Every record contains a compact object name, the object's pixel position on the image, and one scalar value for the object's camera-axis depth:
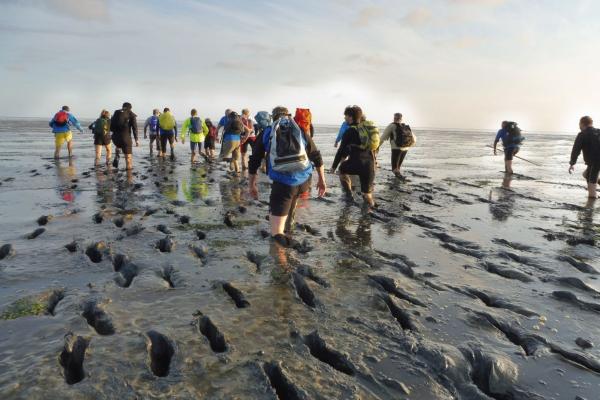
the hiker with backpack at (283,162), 6.16
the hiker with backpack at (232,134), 15.98
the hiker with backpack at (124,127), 15.41
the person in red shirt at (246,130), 16.78
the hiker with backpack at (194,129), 19.58
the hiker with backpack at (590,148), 11.77
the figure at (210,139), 22.17
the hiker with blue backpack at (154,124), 21.51
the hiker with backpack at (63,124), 18.73
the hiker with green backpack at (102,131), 17.17
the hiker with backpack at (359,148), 9.55
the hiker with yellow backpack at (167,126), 19.72
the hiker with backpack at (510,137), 16.80
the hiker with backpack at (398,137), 14.69
